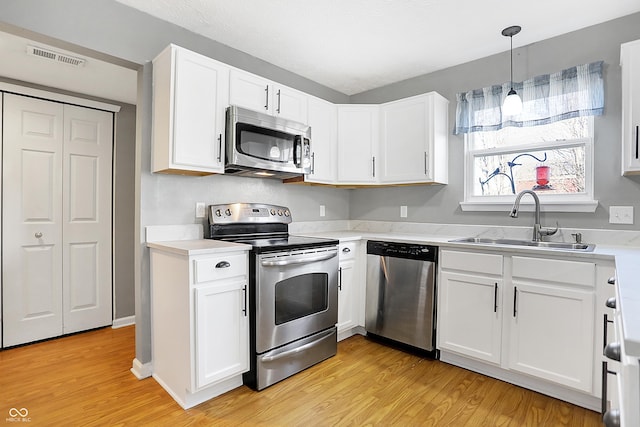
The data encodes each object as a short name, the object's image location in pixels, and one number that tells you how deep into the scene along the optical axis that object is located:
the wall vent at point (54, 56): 2.36
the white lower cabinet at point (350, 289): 2.83
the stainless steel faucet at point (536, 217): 2.48
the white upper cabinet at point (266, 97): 2.45
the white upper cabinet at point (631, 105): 1.96
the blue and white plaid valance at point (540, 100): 2.36
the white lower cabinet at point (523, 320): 1.94
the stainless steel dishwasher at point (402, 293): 2.55
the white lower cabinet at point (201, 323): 1.91
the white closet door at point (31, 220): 2.81
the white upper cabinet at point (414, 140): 2.94
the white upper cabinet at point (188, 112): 2.14
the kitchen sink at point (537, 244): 2.28
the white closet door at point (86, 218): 3.12
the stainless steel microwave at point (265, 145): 2.37
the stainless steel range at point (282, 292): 2.14
